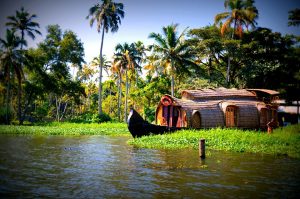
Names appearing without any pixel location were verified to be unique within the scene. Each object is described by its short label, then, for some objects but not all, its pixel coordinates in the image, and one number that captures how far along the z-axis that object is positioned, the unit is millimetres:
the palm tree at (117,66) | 40719
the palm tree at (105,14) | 37594
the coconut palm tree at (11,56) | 35156
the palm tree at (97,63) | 50312
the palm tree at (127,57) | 40844
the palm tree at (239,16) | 31719
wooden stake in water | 13867
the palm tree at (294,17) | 24978
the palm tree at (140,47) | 47469
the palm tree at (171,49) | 31594
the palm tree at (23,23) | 39312
